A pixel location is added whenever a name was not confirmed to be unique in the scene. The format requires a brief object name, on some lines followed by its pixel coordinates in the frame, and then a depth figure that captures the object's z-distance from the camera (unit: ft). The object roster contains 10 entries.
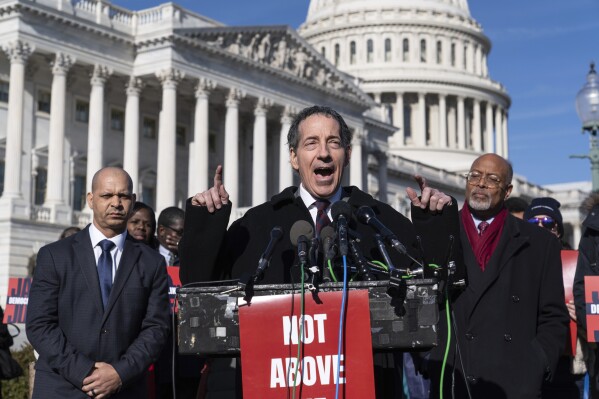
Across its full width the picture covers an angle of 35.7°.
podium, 13.17
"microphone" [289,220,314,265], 14.49
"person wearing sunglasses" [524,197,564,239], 28.76
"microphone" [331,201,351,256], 13.42
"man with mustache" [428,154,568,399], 18.78
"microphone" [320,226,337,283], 13.78
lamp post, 52.21
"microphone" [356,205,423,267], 13.56
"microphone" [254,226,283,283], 13.46
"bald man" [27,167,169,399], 19.53
